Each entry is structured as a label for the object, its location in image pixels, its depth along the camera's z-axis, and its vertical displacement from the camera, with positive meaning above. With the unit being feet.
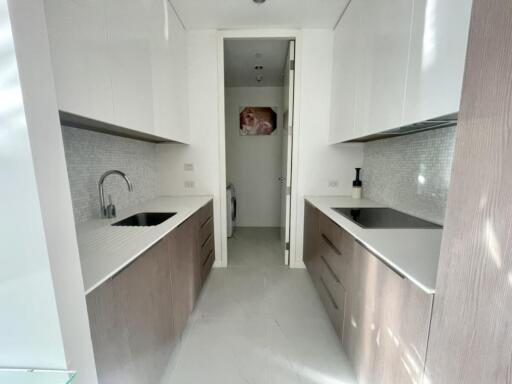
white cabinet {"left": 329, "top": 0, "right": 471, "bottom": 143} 2.79 +1.59
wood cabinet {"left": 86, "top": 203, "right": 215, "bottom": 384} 2.56 -2.17
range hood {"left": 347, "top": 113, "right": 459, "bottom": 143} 3.26 +0.62
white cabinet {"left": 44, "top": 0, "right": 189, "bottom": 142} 2.76 +1.61
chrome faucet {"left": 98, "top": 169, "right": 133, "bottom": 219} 4.82 -0.97
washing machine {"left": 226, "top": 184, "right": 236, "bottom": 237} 11.98 -2.48
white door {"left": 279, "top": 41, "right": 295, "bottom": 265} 7.94 +0.20
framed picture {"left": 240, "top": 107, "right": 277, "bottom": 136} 13.17 +2.33
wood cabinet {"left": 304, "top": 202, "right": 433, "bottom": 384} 2.66 -2.25
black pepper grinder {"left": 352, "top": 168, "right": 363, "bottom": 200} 7.95 -0.92
